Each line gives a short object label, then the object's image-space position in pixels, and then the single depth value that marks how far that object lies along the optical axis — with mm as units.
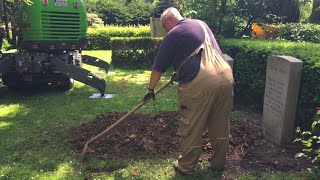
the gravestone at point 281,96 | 3800
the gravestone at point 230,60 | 5064
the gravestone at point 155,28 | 10298
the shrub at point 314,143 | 2838
